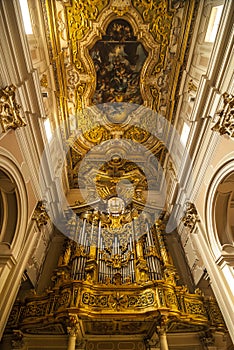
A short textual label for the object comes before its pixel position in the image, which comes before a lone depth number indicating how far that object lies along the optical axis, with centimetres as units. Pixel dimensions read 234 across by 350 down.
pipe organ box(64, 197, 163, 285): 695
